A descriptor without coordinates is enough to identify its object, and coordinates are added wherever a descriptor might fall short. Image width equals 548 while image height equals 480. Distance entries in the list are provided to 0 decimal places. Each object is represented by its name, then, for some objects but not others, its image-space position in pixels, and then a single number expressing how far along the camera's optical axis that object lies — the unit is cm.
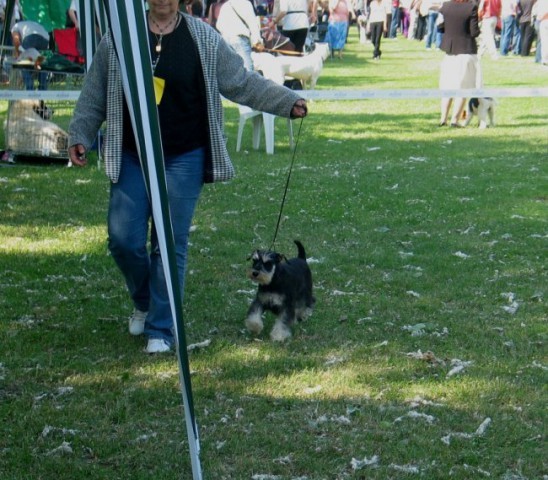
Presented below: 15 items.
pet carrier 1299
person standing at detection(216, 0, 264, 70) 1634
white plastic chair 1404
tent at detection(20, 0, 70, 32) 1638
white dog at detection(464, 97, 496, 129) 1675
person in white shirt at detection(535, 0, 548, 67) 2738
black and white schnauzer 635
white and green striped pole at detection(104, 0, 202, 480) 372
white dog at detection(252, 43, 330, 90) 1845
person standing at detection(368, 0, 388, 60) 3419
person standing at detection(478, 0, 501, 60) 2920
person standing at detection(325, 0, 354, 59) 3238
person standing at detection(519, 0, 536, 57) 3372
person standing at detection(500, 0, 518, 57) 3472
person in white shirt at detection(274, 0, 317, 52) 2128
